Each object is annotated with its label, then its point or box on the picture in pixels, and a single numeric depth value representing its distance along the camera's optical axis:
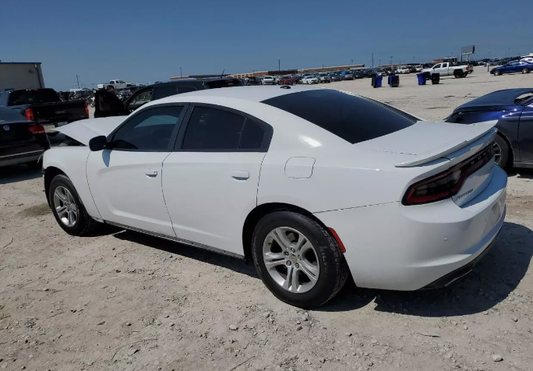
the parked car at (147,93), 9.96
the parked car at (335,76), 67.25
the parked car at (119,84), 65.90
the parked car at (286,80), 56.66
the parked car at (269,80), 59.46
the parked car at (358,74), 73.65
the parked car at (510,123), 5.78
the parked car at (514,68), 41.97
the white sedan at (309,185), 2.65
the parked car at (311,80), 64.53
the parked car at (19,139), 8.47
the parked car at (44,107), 10.93
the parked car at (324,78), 64.38
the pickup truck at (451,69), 44.03
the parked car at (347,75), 71.06
